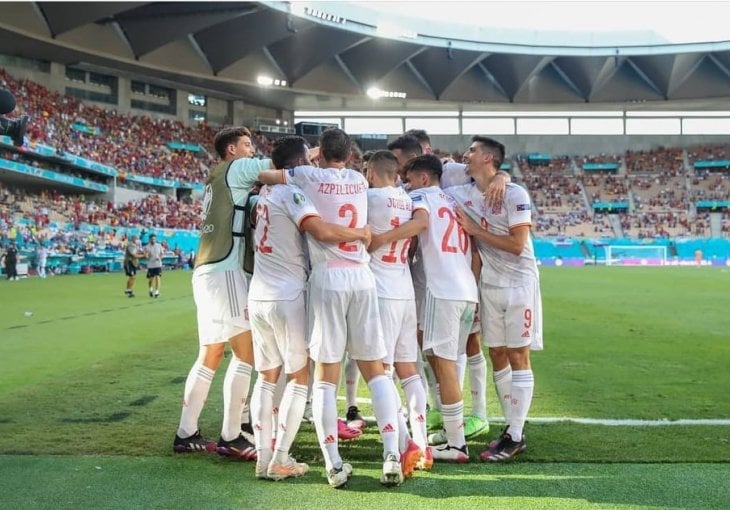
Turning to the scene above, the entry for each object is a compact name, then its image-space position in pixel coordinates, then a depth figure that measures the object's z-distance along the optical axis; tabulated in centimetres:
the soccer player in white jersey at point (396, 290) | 474
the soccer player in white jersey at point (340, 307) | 441
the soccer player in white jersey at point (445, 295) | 491
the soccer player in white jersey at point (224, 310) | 494
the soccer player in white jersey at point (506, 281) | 510
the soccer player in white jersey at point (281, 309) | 441
